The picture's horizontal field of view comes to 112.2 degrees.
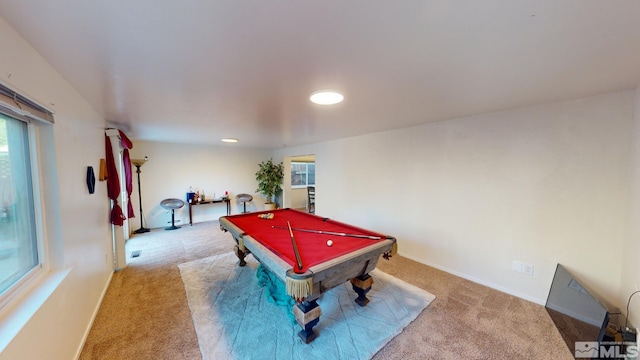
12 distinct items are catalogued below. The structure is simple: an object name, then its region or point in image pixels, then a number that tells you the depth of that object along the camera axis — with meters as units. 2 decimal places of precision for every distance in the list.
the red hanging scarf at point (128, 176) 4.08
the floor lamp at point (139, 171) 4.75
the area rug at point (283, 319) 1.68
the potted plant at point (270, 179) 6.44
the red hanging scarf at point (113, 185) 2.78
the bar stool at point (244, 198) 6.16
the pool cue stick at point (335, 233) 2.31
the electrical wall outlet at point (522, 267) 2.35
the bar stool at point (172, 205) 4.92
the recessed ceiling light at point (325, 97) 1.84
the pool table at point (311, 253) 1.62
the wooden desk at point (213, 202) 5.52
